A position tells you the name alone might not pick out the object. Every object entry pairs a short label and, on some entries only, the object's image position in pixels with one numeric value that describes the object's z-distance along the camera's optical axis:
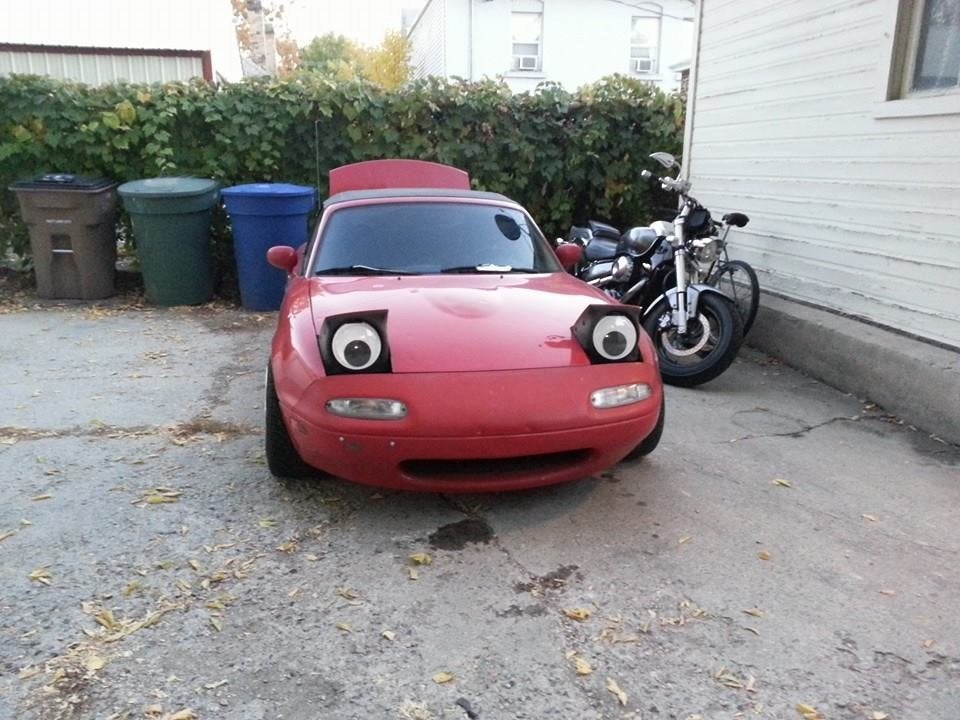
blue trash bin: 7.78
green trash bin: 7.85
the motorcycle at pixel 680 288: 5.72
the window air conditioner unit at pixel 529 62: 23.97
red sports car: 3.20
